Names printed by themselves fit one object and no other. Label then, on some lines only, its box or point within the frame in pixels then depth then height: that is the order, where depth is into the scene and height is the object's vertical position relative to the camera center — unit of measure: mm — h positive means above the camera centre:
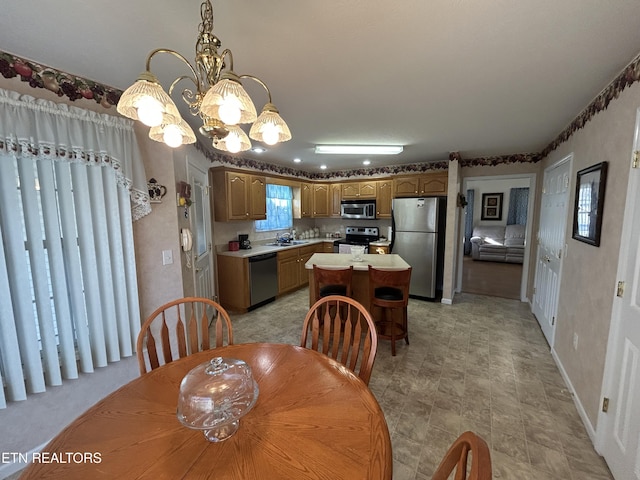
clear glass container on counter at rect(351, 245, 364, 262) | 3221 -513
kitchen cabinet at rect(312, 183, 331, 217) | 5492 +279
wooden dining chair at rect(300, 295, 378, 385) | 1296 -683
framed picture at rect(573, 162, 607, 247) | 1798 +47
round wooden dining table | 760 -729
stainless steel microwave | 5011 +47
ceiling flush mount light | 3355 +783
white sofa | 6664 -852
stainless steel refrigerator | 4121 -437
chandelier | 861 +370
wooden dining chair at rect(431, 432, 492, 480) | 545 -547
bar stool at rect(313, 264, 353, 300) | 2754 -693
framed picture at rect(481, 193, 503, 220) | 7637 +131
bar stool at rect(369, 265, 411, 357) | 2660 -873
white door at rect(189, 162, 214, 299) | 2834 -237
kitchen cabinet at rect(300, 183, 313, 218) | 5262 +233
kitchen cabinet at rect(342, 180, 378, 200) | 5020 +413
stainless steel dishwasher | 3859 -992
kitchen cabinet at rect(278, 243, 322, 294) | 4410 -954
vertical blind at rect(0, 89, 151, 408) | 1494 -168
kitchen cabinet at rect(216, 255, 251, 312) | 3789 -1007
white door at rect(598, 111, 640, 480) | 1368 -835
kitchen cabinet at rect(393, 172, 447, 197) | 4141 +423
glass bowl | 893 -660
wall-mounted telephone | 2268 -228
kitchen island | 3014 -603
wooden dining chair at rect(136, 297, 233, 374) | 1391 -703
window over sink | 4922 +56
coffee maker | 4312 -478
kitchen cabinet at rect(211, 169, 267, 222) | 3785 +254
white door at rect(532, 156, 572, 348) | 2707 -382
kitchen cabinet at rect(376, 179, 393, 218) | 4848 +240
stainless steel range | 5062 -520
